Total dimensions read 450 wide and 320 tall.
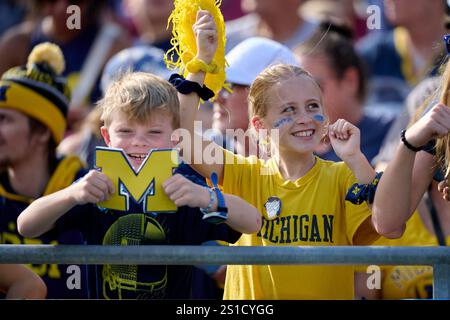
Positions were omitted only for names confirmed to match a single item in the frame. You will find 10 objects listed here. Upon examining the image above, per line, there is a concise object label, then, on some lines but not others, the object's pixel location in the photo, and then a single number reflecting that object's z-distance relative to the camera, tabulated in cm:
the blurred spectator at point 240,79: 841
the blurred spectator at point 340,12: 1252
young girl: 650
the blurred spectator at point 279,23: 1165
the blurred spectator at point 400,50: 1203
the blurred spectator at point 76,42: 1328
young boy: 622
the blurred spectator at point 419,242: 813
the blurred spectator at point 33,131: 930
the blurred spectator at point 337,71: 1052
